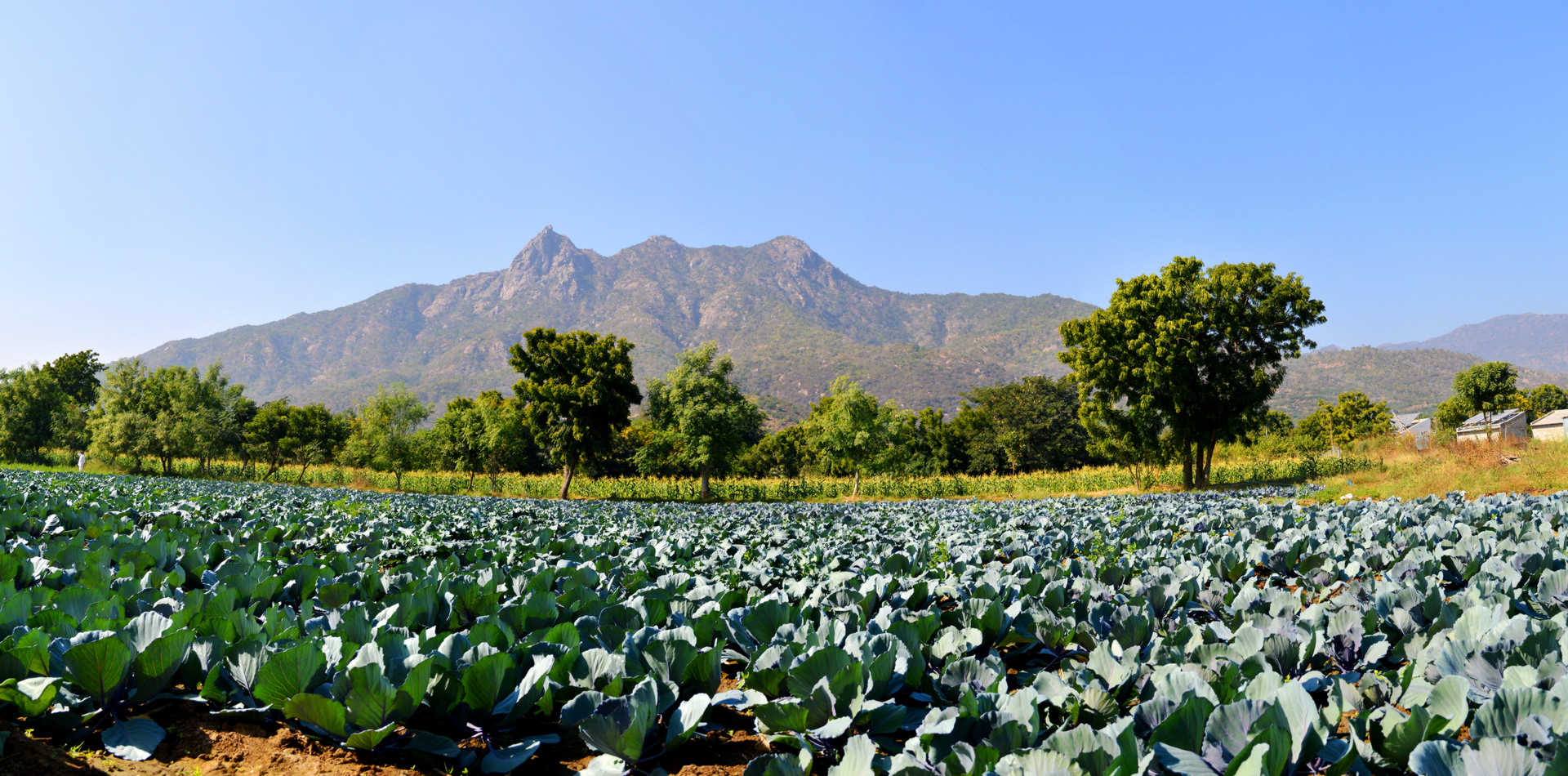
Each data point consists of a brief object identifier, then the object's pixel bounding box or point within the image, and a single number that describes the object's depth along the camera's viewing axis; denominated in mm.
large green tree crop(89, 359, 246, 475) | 45156
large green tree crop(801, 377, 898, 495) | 38812
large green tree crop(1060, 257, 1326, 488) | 29250
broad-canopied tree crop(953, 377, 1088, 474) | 64625
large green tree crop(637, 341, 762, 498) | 36219
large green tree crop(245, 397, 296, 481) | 59338
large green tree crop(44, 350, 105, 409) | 76188
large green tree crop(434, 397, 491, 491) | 40219
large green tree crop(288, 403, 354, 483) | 59281
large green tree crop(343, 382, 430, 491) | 43094
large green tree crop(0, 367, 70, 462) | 51375
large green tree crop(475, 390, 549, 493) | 38484
